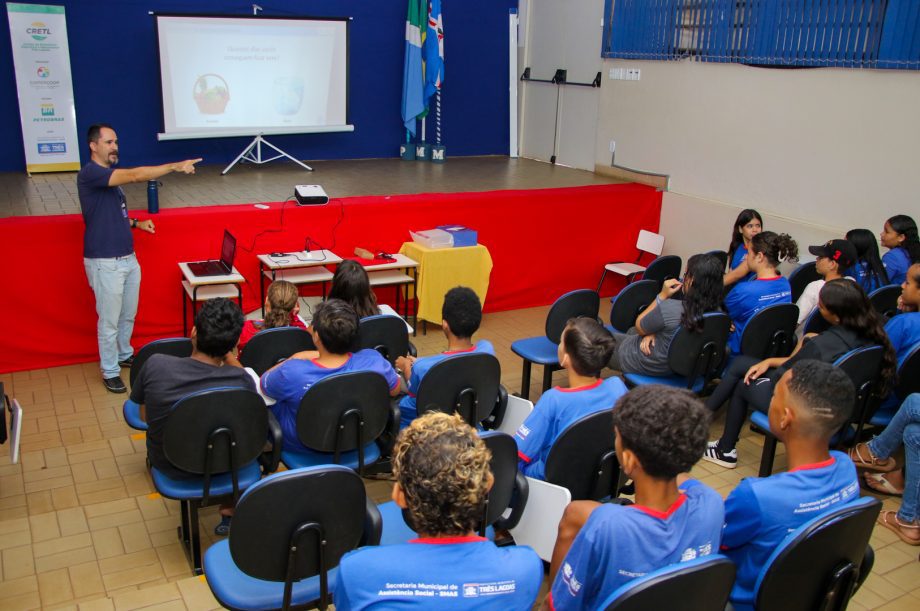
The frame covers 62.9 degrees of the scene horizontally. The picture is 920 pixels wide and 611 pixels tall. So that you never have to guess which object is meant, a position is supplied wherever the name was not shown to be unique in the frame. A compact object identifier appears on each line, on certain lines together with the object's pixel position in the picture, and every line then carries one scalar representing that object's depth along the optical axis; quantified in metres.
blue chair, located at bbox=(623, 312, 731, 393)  4.13
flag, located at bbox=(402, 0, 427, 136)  9.18
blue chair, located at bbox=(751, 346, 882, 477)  3.49
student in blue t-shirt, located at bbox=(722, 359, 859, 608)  2.14
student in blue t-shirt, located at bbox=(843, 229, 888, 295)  4.99
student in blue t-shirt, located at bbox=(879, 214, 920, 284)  5.16
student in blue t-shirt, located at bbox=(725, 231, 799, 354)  4.63
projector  6.12
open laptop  5.38
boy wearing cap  4.62
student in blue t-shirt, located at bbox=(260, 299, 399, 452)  3.14
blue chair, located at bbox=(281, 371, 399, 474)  3.02
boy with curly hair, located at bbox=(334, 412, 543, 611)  1.55
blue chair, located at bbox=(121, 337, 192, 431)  3.39
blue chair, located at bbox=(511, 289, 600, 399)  4.52
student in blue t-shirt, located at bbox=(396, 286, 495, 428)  3.39
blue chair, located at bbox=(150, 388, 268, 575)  2.76
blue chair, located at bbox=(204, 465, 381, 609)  2.10
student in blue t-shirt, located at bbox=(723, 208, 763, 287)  5.83
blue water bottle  5.52
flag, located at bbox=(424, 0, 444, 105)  9.14
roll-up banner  7.30
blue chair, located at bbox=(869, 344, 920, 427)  3.78
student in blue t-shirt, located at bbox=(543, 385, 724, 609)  1.85
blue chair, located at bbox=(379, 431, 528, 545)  2.54
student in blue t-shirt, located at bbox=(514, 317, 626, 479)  2.86
